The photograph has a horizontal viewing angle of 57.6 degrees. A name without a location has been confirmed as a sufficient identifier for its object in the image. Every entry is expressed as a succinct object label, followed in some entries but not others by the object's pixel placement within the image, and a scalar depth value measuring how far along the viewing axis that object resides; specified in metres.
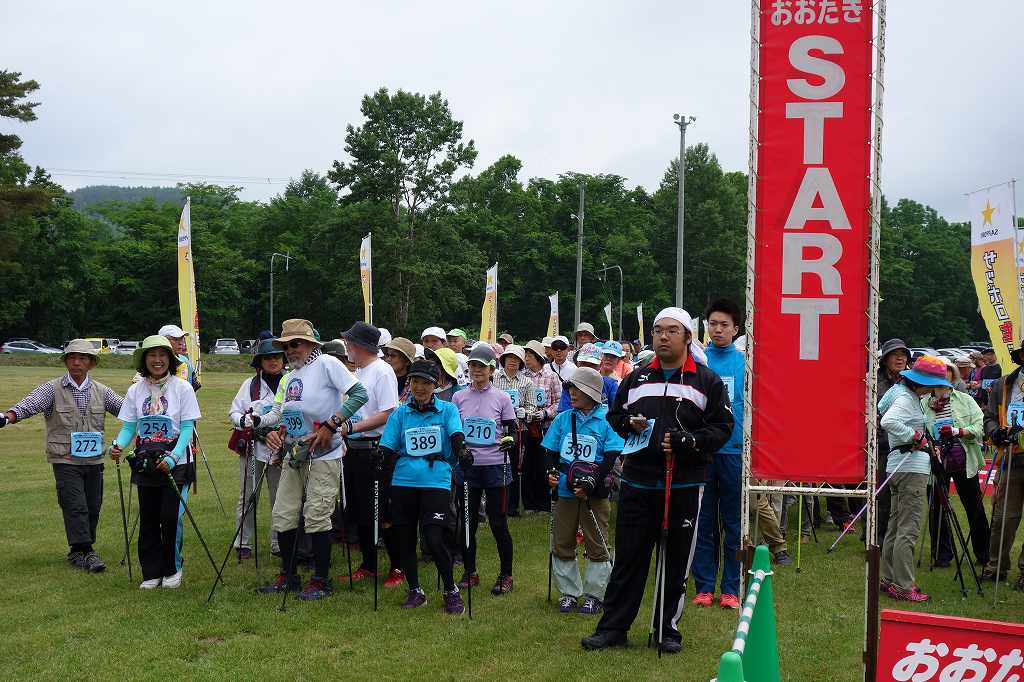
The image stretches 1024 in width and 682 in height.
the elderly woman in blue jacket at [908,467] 7.92
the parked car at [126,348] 60.91
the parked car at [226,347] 66.70
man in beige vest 8.90
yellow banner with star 12.59
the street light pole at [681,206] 36.56
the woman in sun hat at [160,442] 8.01
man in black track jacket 6.16
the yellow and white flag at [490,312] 27.16
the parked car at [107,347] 58.54
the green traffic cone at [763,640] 4.39
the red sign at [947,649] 4.32
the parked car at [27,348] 61.56
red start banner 5.28
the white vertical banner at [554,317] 30.50
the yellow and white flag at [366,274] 21.84
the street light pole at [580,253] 47.47
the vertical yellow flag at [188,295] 15.06
